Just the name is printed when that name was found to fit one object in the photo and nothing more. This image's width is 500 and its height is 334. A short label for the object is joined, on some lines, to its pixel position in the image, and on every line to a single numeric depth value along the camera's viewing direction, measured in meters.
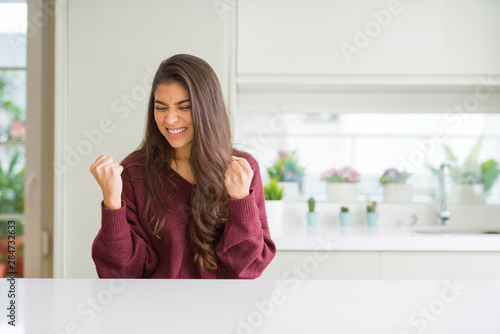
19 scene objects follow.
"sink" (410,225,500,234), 2.31
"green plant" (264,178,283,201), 2.14
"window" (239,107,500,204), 2.47
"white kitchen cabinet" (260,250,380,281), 1.86
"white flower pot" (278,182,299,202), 2.45
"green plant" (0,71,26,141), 2.27
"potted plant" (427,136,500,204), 2.46
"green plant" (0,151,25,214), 2.30
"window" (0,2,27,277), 2.25
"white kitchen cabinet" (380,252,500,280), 1.84
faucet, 2.34
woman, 1.13
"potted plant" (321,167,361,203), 2.44
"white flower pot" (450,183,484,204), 2.46
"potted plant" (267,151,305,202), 2.45
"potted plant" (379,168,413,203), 2.45
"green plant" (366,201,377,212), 2.31
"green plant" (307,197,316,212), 2.25
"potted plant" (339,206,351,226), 2.29
